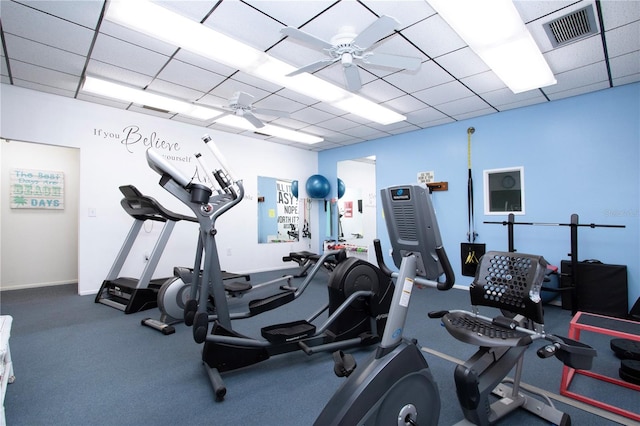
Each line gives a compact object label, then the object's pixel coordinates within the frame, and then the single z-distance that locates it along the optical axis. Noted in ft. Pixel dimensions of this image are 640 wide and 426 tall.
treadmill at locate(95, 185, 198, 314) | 12.52
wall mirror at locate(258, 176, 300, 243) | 21.74
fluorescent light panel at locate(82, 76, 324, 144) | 13.05
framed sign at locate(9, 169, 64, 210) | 16.83
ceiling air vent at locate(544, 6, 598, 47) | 8.37
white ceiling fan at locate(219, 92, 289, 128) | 12.38
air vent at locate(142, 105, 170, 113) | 15.41
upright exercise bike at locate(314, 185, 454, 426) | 4.30
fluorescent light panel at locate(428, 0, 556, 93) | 7.93
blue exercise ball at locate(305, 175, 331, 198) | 23.21
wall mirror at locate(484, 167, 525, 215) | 15.28
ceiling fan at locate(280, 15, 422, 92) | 7.51
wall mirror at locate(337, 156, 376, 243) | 25.95
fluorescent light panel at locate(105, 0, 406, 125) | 8.39
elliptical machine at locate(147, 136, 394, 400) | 7.51
